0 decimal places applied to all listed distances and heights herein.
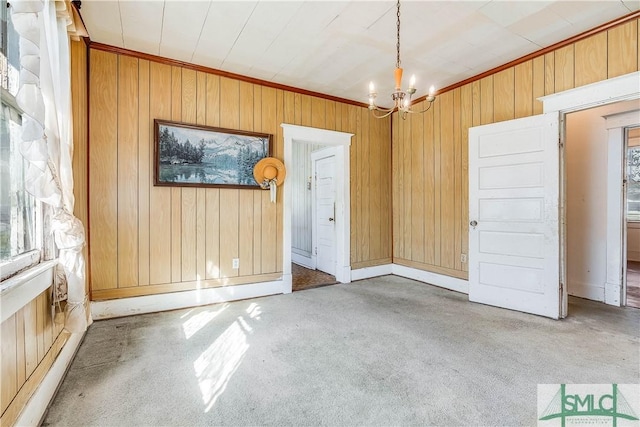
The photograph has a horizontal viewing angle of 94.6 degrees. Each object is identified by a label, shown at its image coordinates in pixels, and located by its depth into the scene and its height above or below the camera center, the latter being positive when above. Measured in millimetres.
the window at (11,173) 1407 +195
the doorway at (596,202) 3316 +44
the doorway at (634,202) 5328 +65
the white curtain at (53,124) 1384 +473
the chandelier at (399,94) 1994 +805
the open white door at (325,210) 4613 -30
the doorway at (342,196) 4176 +178
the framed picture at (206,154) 3104 +617
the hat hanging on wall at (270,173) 3557 +430
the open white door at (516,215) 2896 -95
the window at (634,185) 5605 +404
